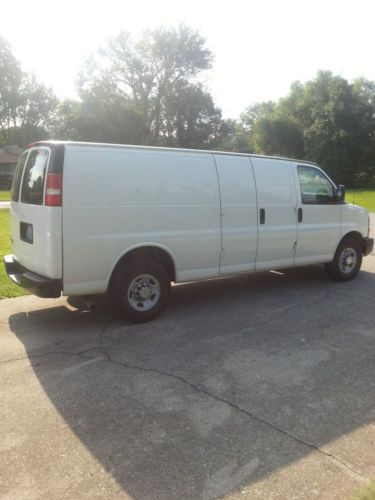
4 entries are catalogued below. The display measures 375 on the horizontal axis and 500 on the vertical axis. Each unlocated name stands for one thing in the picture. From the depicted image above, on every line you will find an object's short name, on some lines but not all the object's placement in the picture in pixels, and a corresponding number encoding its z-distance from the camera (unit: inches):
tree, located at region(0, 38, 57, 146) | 2637.8
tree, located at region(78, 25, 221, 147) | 1996.8
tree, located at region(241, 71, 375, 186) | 1891.0
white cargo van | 192.1
